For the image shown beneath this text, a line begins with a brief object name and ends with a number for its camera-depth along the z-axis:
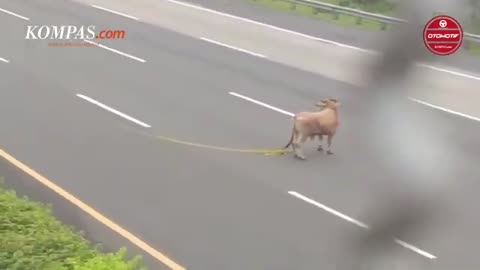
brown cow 17.36
